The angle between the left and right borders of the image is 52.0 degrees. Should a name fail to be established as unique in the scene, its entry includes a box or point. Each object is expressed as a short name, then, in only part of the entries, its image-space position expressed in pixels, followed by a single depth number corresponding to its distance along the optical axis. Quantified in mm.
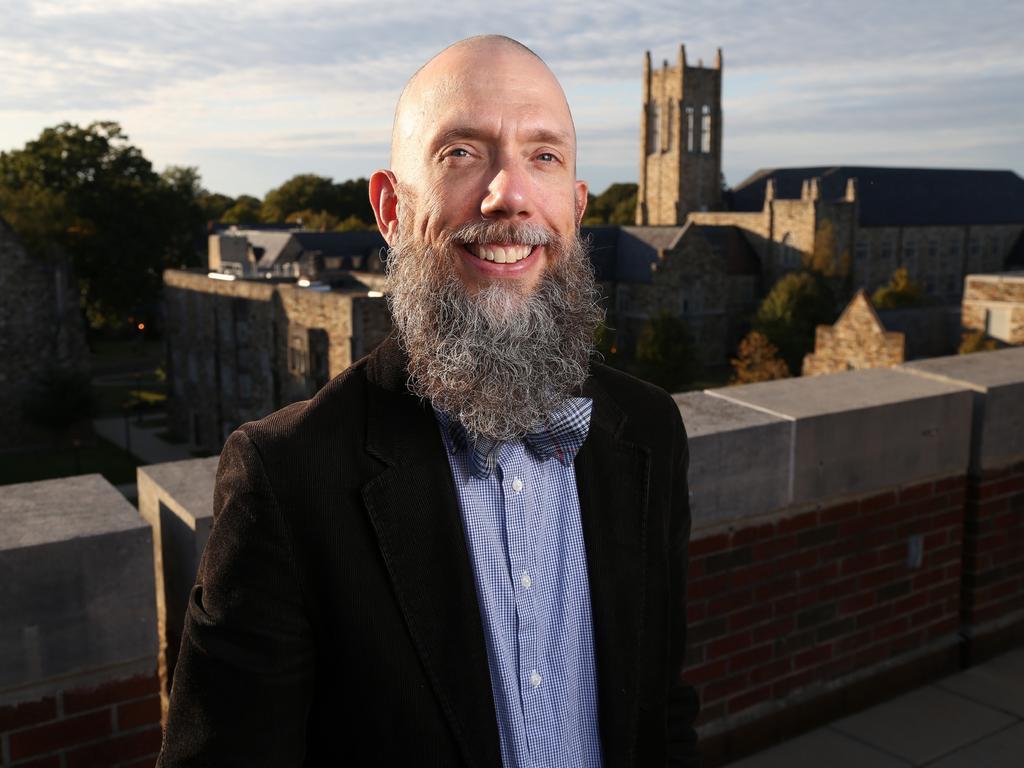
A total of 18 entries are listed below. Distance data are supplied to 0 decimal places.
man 1710
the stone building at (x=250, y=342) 26562
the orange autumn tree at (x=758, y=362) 40031
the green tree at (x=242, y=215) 94025
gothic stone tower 79312
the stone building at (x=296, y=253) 44438
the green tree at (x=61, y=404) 30500
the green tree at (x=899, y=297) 54188
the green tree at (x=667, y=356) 41562
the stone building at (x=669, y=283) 52094
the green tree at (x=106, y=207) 44781
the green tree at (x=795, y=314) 48469
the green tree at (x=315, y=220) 78538
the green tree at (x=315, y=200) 90562
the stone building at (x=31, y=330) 31266
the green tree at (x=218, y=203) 92938
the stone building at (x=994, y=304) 27688
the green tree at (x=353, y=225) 71625
